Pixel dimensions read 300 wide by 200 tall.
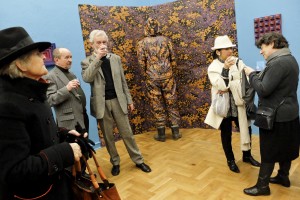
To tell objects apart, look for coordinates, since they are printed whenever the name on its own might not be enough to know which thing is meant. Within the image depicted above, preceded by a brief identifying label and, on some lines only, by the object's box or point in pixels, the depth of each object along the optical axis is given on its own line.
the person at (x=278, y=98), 2.10
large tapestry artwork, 3.96
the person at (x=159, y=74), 4.09
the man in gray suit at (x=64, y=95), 2.59
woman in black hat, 1.07
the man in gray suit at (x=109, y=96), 2.75
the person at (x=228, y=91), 2.58
